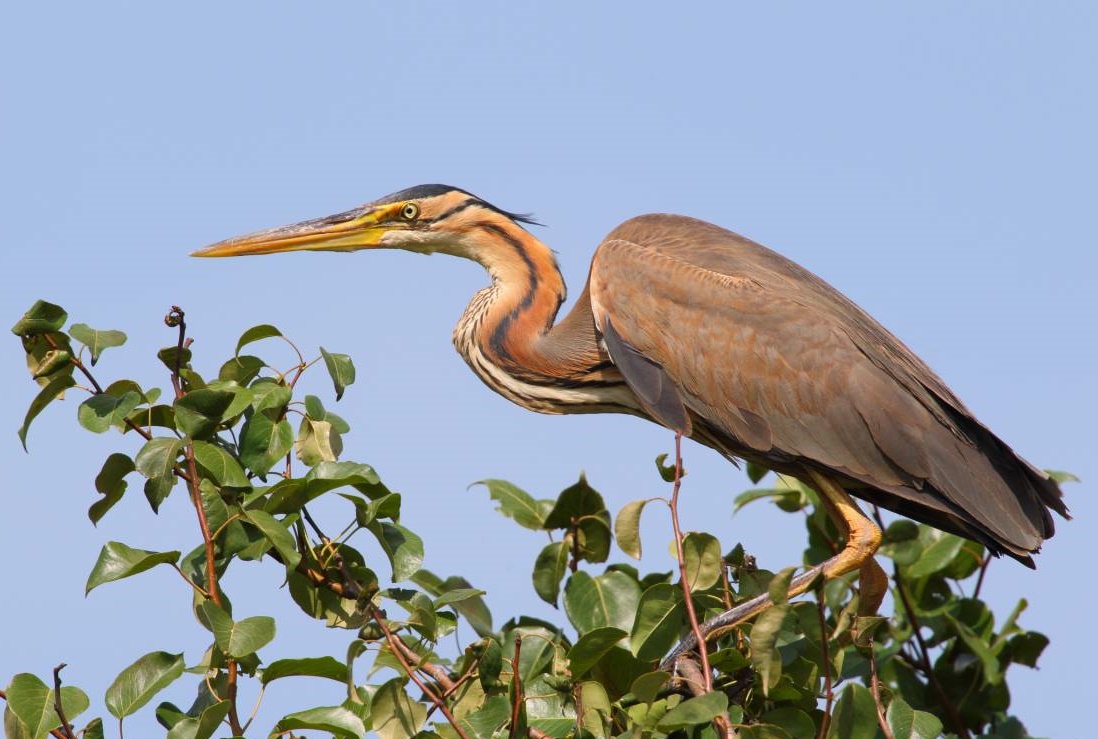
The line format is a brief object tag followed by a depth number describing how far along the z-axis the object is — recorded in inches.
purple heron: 382.0
